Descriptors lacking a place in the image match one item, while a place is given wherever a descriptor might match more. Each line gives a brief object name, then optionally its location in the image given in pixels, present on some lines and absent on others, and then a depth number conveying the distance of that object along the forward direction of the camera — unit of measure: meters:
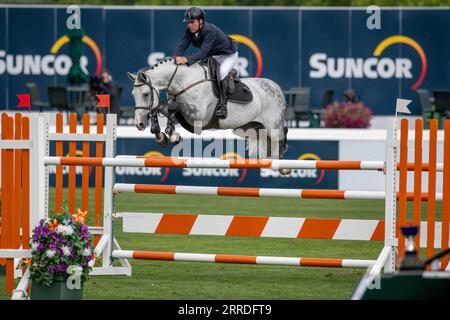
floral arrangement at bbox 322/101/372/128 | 51.19
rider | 24.37
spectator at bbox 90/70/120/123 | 51.12
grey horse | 23.59
